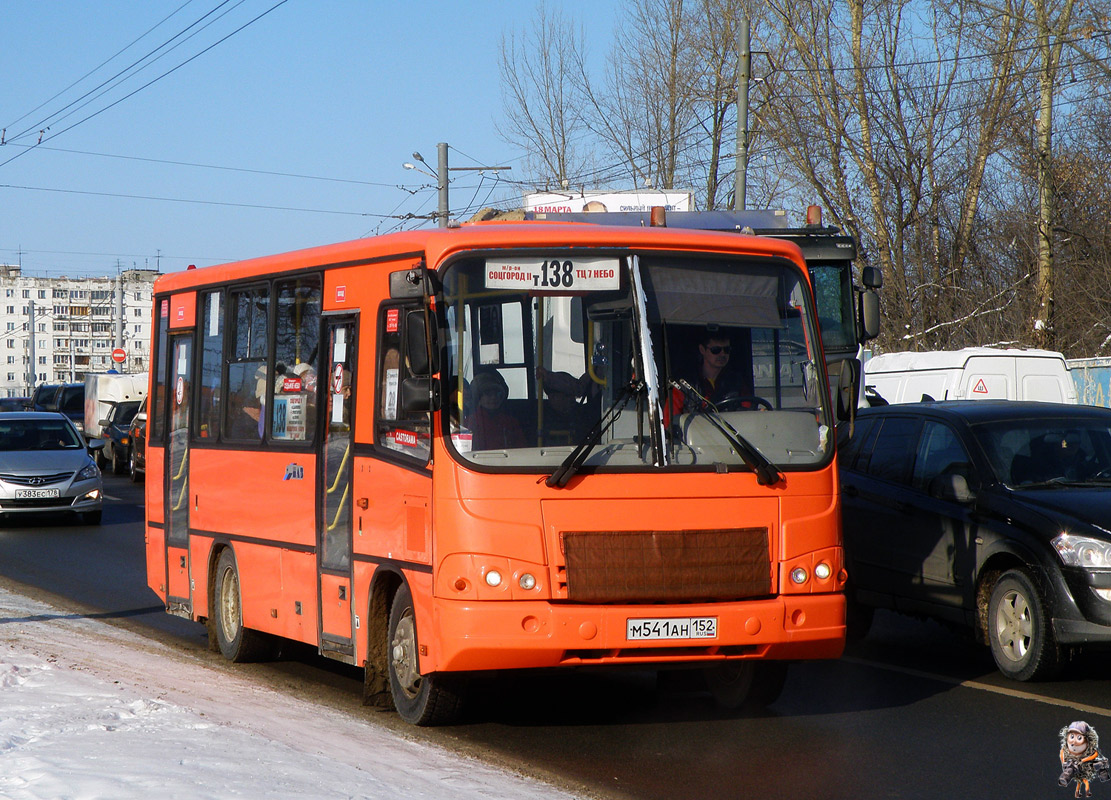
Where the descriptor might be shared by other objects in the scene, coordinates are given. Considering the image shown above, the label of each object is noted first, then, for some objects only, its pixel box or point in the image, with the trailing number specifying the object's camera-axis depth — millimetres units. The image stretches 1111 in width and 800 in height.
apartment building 167750
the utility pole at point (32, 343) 107512
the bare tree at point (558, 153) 49281
